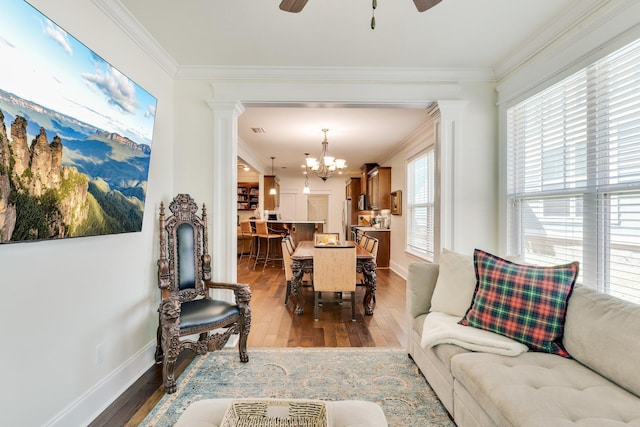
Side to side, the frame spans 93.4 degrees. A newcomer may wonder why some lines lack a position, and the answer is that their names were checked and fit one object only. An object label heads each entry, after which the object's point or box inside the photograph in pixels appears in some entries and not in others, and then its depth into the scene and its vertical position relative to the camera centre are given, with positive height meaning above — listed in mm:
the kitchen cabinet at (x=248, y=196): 9617 +549
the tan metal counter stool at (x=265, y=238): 6743 -598
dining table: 3633 -703
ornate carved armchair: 2070 -660
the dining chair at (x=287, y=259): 3912 -595
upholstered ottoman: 1146 -801
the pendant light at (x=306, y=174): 8798 +1302
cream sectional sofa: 1161 -753
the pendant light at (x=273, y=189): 9004 +730
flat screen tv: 1237 +399
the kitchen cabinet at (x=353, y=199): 9422 +431
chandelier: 5191 +879
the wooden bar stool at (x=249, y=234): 7137 -508
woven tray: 1144 -783
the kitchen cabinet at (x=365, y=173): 8031 +1118
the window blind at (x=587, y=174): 1744 +273
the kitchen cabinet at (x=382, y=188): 7004 +587
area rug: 1876 -1221
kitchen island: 7359 -367
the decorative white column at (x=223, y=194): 2873 +182
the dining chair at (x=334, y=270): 3389 -645
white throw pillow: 2090 -513
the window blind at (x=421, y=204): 4945 +157
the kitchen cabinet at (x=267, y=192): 9086 +635
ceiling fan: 1464 +1066
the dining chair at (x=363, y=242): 4566 -441
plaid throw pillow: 1646 -517
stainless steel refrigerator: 9617 -189
